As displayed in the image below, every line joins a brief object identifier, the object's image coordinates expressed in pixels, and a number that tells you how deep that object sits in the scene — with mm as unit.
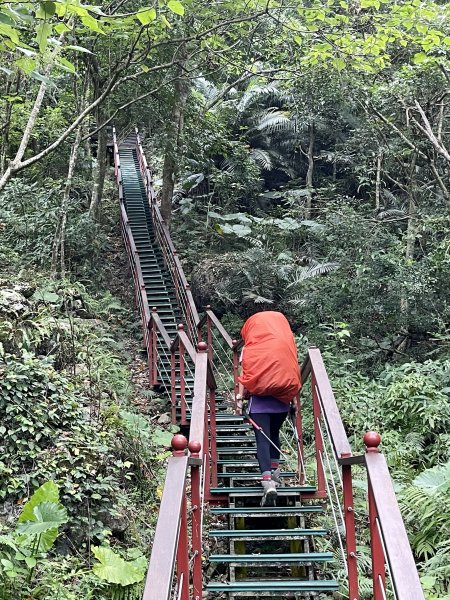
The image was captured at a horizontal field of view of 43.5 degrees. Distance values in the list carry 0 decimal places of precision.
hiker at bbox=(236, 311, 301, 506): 4066
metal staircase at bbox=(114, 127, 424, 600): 2111
